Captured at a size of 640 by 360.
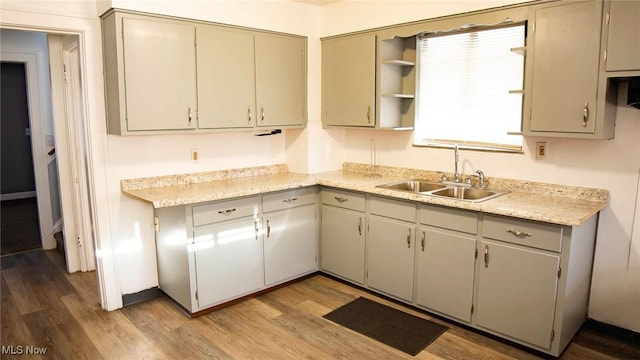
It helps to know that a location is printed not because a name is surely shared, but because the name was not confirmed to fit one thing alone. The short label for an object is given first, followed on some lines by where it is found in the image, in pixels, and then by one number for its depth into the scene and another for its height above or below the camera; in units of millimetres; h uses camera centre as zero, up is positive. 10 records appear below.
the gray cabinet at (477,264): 2561 -913
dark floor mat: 2855 -1382
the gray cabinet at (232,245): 3123 -906
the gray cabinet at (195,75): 2996 +411
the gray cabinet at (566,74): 2523 +327
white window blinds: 3232 +328
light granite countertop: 2648 -463
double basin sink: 3242 -479
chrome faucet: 3405 -309
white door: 4734 -136
